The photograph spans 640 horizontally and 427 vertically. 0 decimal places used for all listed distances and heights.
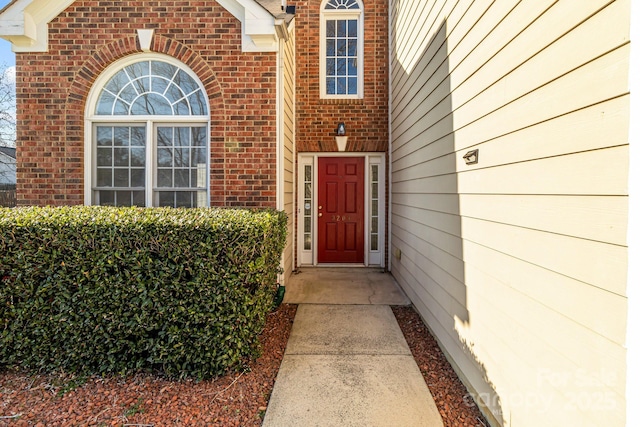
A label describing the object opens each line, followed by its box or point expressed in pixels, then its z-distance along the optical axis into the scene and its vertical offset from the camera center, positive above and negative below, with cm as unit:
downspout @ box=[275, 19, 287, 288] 436 +104
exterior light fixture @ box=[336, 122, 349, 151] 617 +123
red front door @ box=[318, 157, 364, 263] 645 -11
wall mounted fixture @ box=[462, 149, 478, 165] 255 +36
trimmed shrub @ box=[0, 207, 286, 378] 262 -68
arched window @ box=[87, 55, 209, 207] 439 +88
